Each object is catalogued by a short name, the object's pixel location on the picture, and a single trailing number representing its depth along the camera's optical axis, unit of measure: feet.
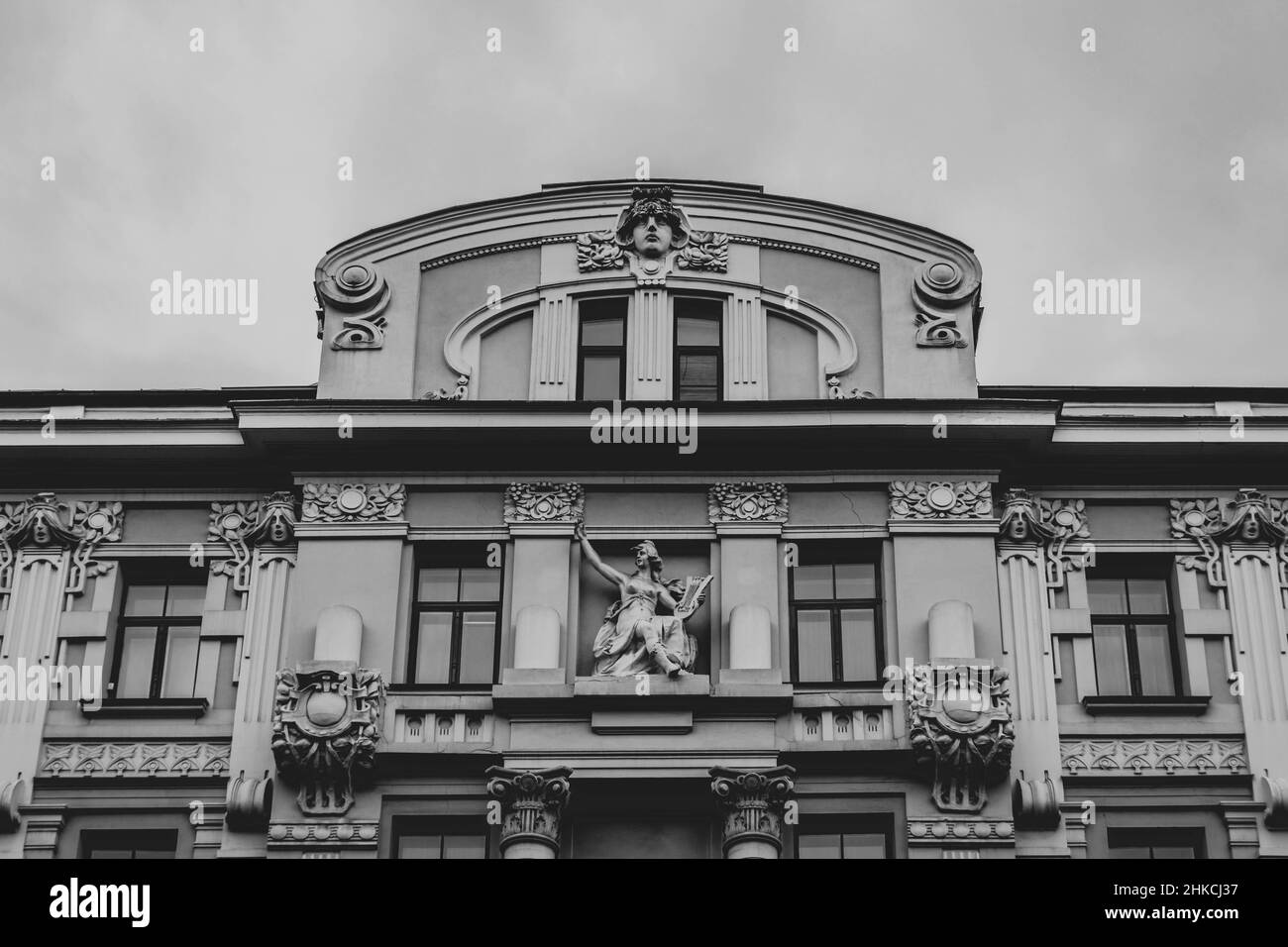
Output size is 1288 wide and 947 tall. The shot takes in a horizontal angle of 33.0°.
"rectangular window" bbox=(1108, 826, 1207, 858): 79.41
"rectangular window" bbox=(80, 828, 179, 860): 80.07
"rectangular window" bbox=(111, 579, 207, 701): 83.61
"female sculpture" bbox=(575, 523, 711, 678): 80.74
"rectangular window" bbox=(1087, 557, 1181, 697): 83.20
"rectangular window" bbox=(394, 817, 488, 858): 79.30
